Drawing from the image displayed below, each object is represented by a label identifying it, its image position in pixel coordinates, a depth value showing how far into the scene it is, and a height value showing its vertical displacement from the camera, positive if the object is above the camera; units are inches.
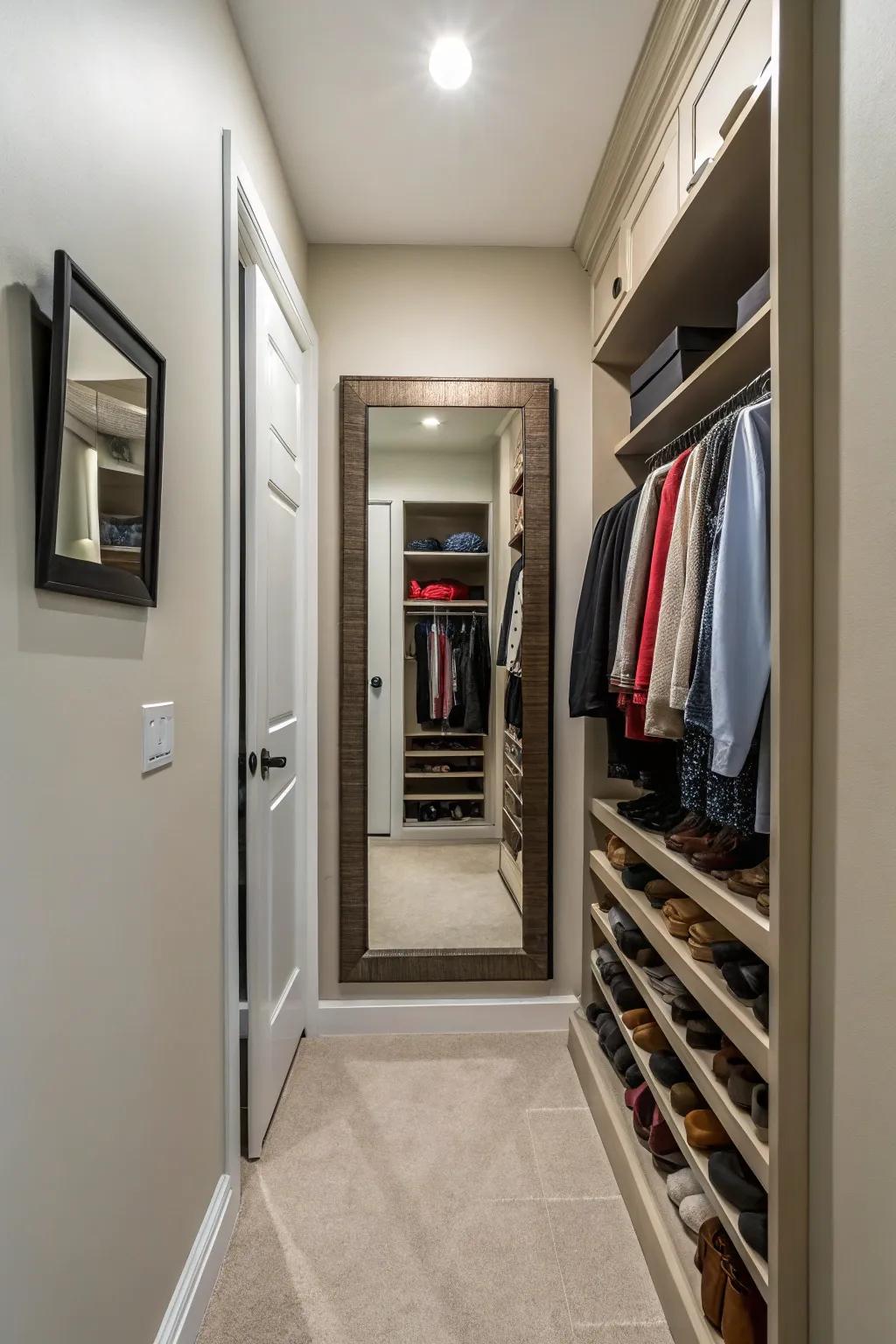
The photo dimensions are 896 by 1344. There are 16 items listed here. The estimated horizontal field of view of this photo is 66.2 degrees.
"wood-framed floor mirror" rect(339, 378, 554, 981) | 91.4 -2.2
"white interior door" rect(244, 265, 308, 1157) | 68.2 -3.9
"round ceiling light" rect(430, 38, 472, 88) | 62.6 +55.7
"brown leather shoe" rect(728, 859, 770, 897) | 46.7 -15.0
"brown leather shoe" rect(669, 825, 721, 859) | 56.9 -14.9
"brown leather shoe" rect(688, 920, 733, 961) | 52.9 -21.1
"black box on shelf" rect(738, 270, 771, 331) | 46.8 +25.6
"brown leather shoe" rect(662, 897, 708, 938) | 57.9 -21.3
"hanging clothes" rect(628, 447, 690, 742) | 58.8 +8.2
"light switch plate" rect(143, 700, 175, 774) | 43.7 -4.8
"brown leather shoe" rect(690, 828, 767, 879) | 52.1 -14.7
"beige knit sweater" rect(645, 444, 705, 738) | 53.7 +3.9
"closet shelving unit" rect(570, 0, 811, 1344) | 39.3 -2.5
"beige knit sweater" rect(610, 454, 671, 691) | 64.0 +7.7
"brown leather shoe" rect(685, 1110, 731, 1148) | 51.2 -35.1
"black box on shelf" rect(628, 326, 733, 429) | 62.9 +29.2
